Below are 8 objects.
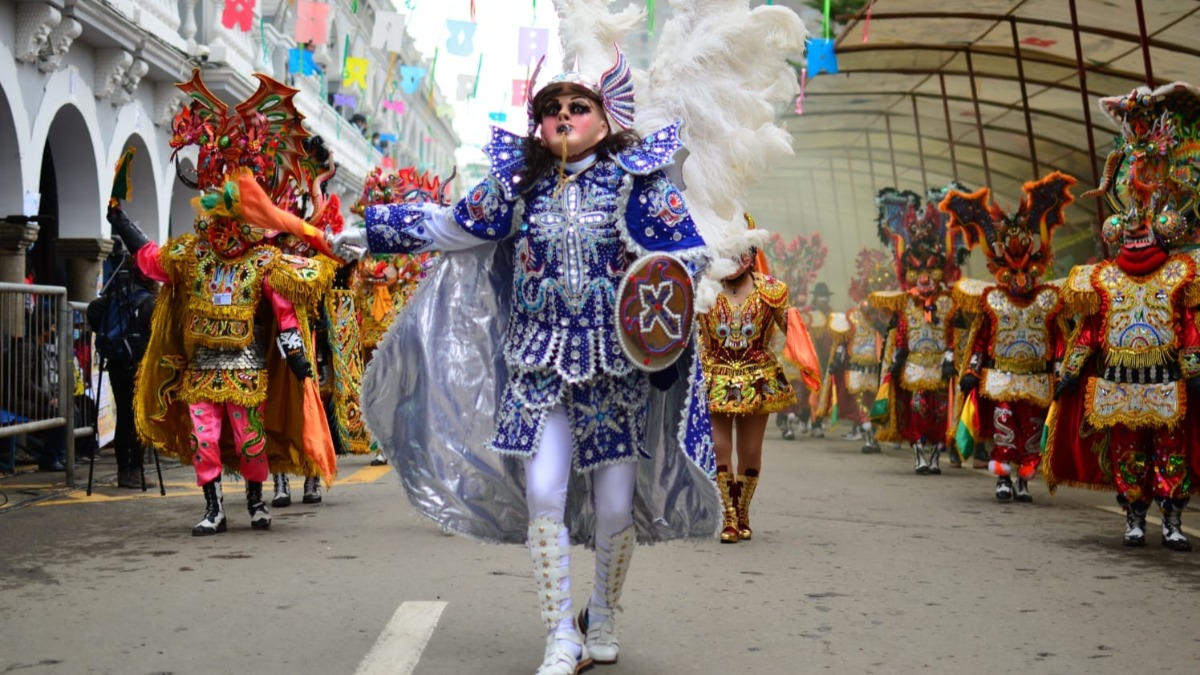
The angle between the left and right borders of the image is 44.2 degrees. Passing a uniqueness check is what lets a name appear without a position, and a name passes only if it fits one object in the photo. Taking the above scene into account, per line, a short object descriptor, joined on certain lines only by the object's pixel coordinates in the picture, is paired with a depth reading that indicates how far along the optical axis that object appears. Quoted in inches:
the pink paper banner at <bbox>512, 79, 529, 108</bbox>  876.0
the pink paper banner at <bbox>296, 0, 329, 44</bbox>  774.5
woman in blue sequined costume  203.3
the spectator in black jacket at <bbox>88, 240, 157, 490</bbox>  441.7
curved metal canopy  575.8
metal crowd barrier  428.5
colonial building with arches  592.1
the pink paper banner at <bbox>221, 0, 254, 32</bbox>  722.2
